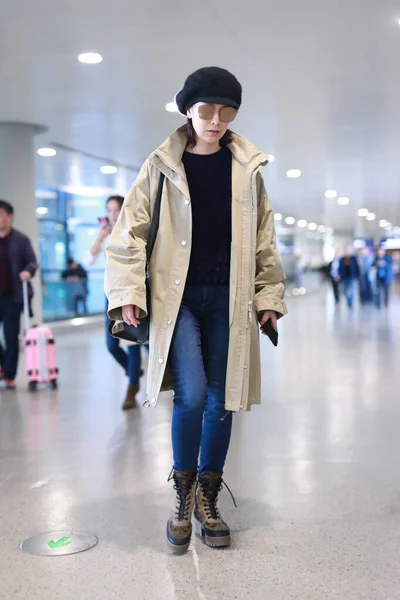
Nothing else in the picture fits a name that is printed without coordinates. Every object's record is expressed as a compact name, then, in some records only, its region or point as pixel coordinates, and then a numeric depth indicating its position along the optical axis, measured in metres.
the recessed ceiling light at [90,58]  8.54
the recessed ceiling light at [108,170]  18.00
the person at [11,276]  7.82
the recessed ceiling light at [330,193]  25.46
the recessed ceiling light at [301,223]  41.11
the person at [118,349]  6.55
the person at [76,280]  20.06
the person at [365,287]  24.31
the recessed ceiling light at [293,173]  20.21
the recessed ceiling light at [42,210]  20.25
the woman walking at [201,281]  3.33
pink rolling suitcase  8.01
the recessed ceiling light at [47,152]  15.30
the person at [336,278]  25.16
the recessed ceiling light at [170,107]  11.41
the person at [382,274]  22.14
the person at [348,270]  24.84
